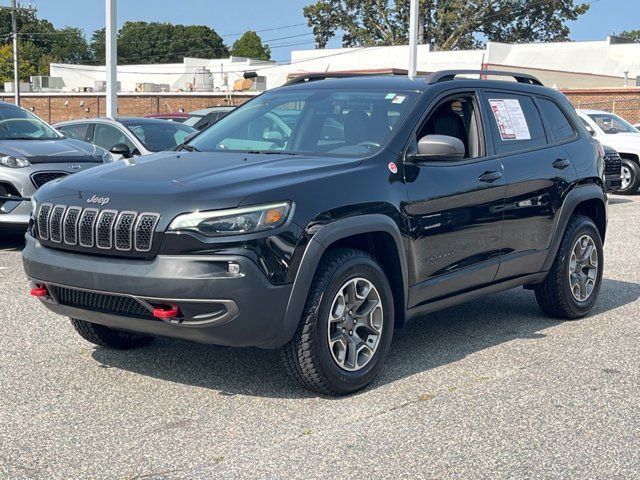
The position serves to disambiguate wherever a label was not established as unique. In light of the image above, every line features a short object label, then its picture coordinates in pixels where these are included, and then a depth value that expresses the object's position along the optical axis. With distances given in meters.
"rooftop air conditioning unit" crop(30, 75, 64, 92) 81.12
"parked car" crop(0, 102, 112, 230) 9.92
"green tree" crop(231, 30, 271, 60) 140.25
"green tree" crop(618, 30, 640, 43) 140.75
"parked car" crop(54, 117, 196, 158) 13.20
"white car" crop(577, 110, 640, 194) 18.94
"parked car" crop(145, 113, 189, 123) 21.56
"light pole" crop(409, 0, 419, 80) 24.48
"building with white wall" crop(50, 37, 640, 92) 55.72
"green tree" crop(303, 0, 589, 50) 66.94
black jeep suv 4.66
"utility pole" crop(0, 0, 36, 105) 54.19
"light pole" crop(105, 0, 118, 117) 20.47
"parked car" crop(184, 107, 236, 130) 20.34
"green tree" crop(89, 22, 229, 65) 131.88
